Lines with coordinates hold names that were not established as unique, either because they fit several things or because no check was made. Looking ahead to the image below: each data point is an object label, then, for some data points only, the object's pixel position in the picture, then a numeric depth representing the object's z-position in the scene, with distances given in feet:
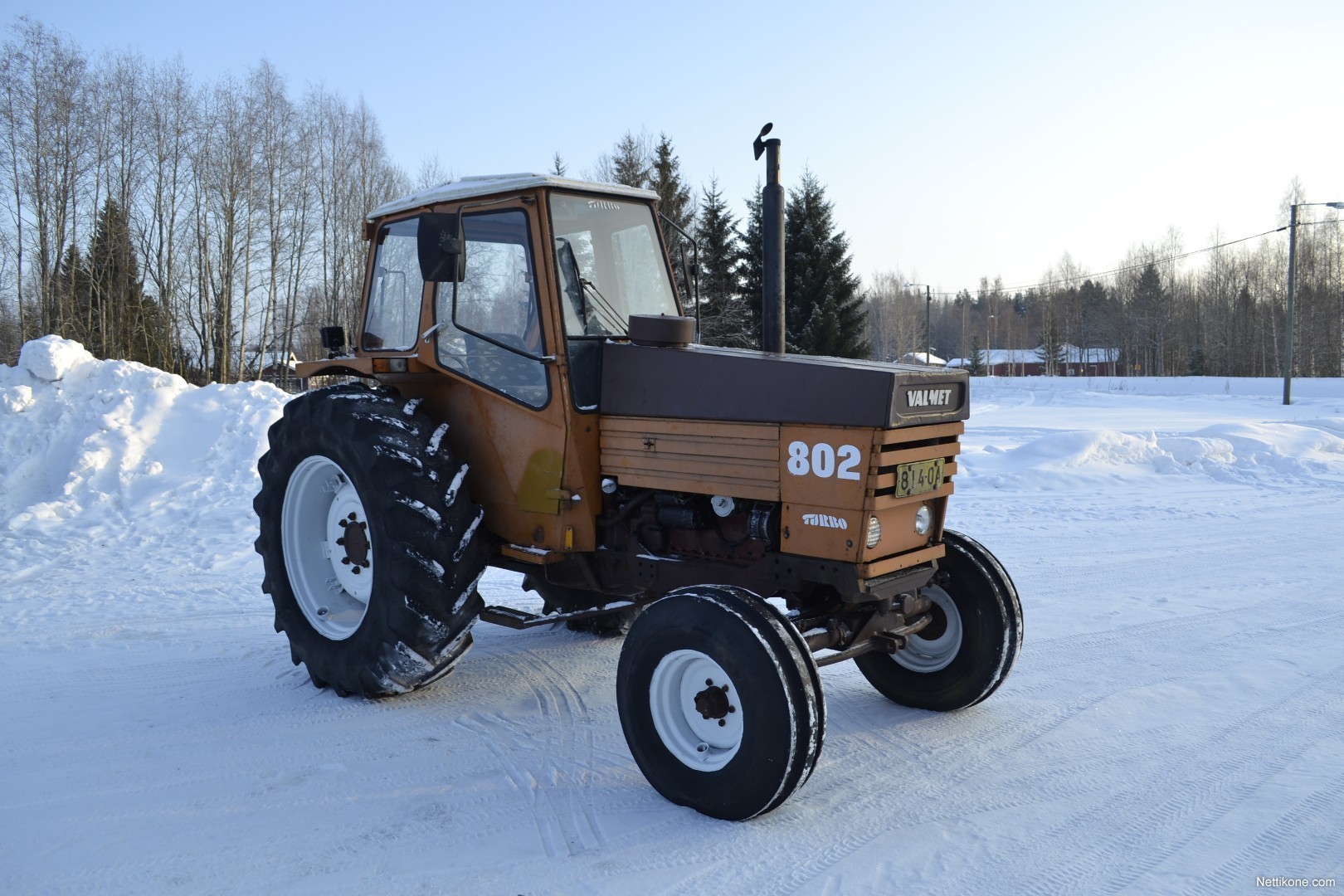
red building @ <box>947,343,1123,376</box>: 245.45
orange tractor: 11.59
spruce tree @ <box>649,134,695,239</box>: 93.40
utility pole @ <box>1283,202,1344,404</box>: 85.76
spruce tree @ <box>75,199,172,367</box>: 89.66
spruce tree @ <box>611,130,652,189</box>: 97.40
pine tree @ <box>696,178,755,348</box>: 89.04
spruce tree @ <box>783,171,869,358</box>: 86.79
